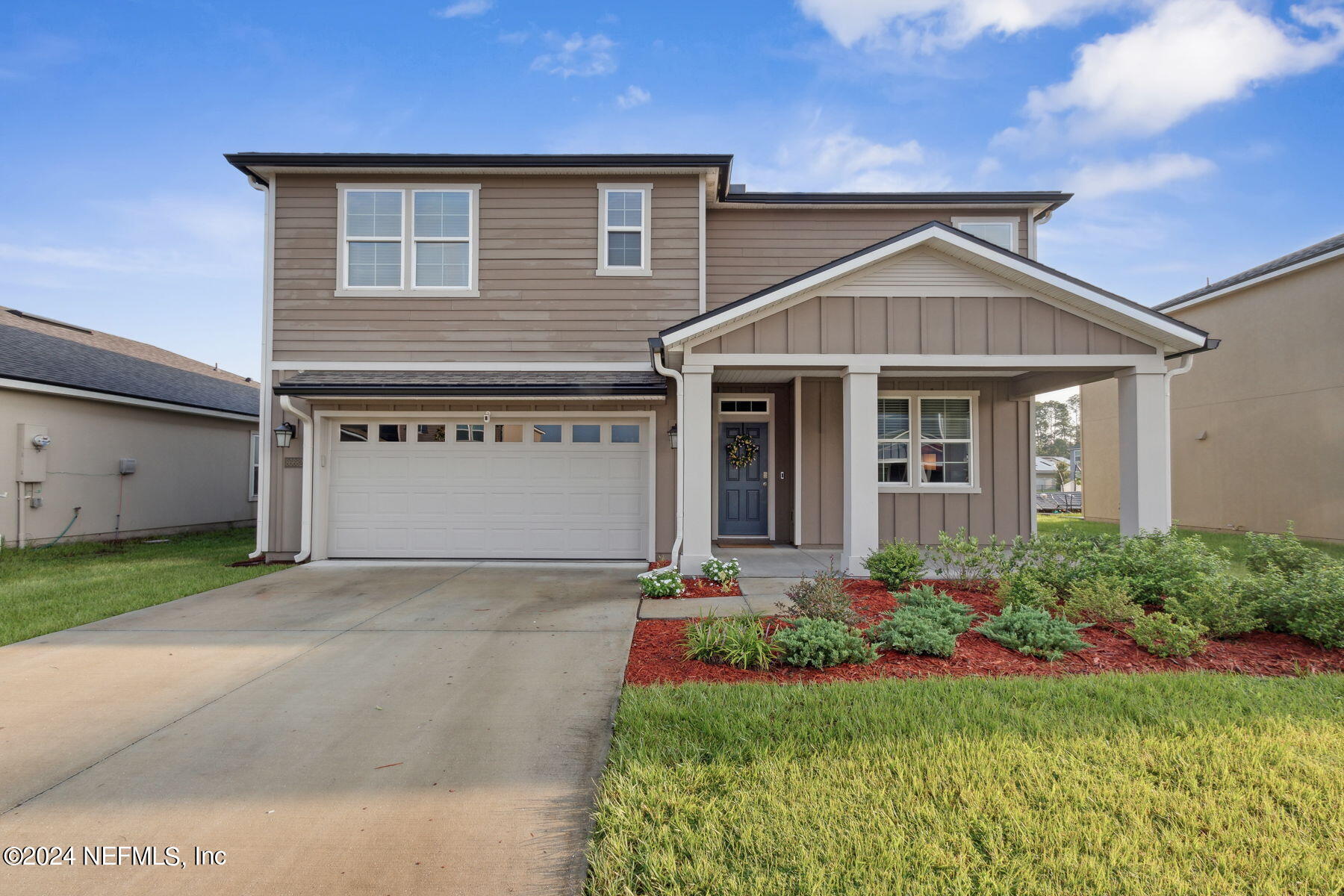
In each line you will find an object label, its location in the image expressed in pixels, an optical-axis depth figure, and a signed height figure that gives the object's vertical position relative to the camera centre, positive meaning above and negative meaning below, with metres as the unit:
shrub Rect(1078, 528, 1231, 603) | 5.48 -0.87
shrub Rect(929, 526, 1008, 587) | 6.45 -0.92
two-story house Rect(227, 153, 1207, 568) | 9.24 +1.71
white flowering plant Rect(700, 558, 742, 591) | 7.18 -1.18
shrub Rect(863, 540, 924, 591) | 6.75 -1.05
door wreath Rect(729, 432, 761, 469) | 10.56 +0.28
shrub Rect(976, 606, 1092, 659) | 4.62 -1.24
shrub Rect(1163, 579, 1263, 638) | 4.86 -1.11
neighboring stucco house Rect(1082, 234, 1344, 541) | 11.67 +1.35
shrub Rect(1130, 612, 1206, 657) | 4.49 -1.21
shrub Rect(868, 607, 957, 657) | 4.59 -1.24
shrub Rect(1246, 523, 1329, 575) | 5.59 -0.78
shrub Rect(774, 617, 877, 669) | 4.43 -1.26
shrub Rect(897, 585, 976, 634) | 5.04 -1.18
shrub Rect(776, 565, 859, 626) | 5.01 -1.08
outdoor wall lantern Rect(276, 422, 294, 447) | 9.26 +0.46
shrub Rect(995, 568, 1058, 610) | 5.56 -1.11
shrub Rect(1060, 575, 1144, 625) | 5.13 -1.11
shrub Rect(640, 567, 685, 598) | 6.85 -1.29
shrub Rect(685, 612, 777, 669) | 4.51 -1.30
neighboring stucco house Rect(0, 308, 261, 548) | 10.70 +0.49
